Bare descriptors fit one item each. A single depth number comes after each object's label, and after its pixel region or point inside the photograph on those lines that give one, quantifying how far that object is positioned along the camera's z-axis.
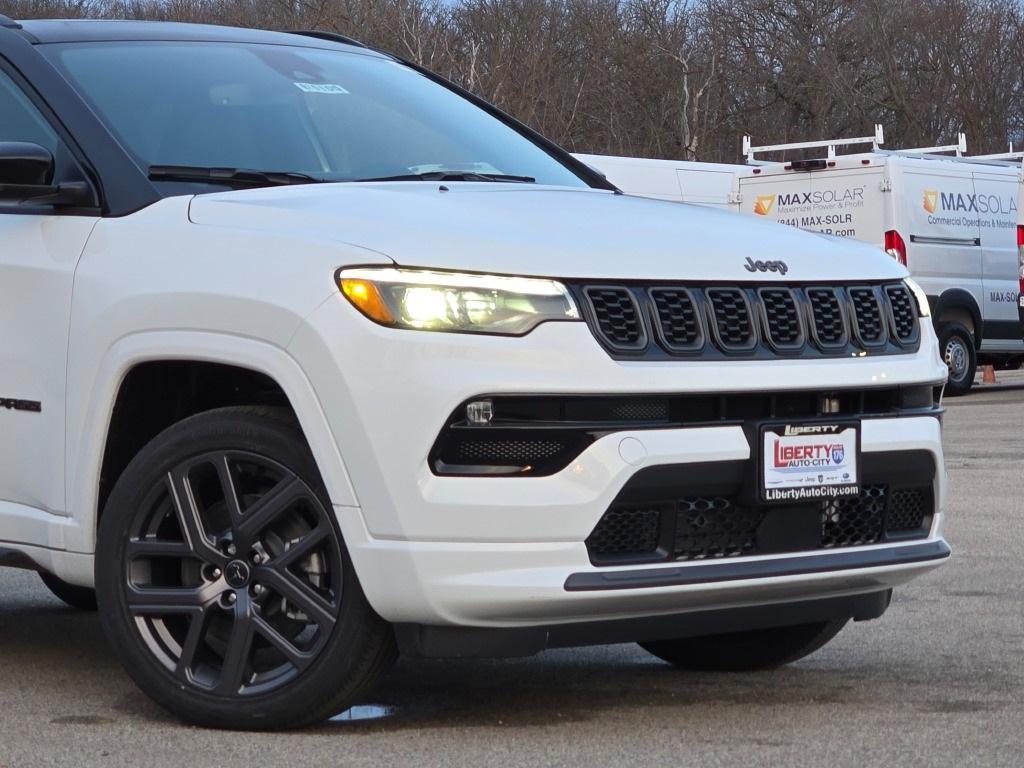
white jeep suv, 4.08
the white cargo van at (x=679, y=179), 21.44
